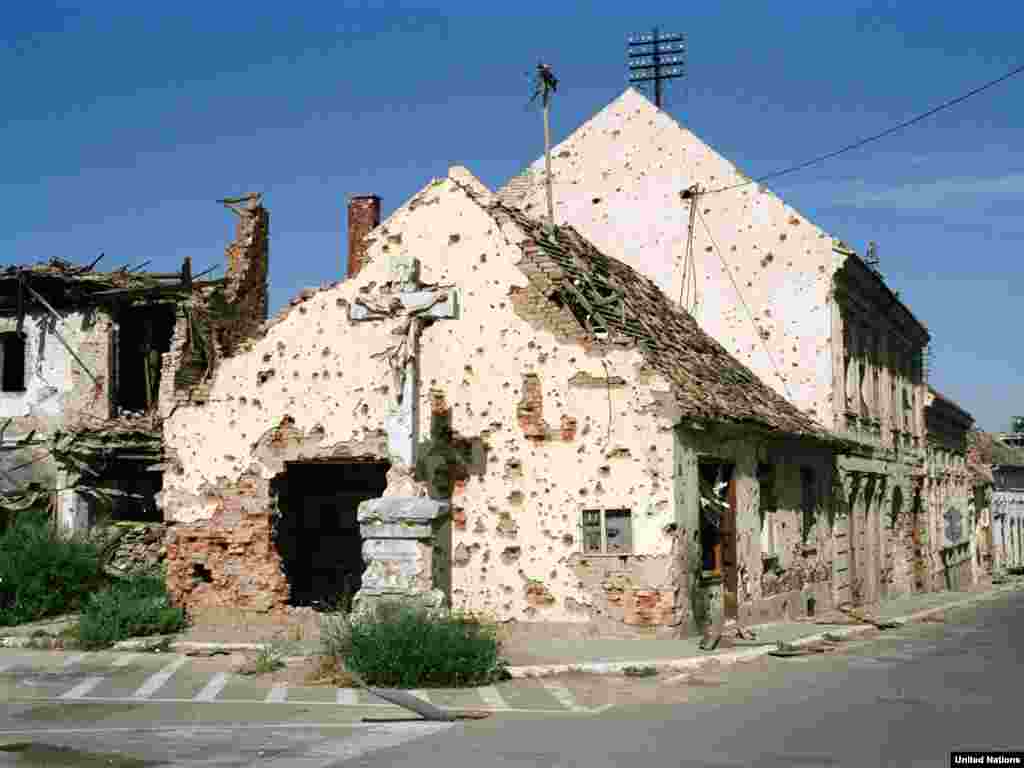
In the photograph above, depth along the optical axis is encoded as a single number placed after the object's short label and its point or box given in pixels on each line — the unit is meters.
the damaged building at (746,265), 22.91
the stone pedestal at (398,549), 14.12
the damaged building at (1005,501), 49.30
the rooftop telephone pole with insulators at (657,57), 37.50
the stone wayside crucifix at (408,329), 14.66
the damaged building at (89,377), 23.39
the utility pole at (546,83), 18.61
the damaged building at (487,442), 15.30
